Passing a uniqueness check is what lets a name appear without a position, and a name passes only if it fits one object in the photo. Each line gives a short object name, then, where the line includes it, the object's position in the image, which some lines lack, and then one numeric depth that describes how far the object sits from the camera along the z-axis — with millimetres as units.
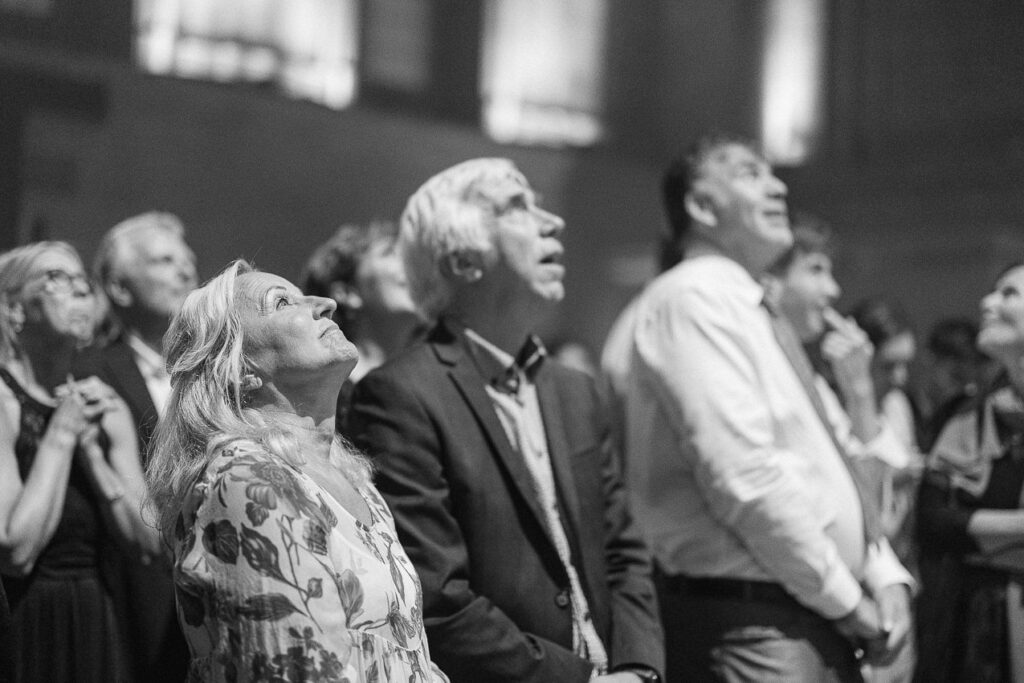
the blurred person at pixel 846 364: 7227
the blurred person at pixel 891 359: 10102
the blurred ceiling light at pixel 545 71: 10633
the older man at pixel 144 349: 5719
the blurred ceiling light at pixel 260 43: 8469
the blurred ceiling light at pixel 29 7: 7473
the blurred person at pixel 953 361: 10469
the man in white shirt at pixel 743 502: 5129
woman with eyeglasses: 5160
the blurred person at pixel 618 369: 8937
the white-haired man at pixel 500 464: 4477
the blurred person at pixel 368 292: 7105
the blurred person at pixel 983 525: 6469
